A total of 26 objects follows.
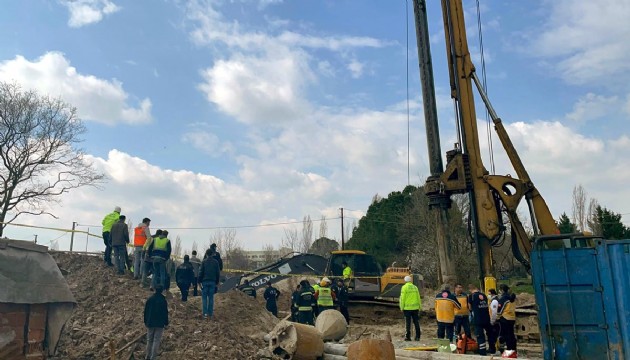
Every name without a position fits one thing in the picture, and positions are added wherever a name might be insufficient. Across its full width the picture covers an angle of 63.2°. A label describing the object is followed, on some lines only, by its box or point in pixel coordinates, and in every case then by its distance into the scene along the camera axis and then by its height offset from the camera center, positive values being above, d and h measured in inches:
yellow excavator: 769.6 +6.1
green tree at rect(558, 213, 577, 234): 1435.9 +142.7
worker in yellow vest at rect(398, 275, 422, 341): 537.3 -25.2
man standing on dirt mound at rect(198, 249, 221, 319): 501.4 +2.5
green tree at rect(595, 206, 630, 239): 1234.0 +115.4
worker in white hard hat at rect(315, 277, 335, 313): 589.6 -18.8
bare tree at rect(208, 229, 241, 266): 2790.4 +167.5
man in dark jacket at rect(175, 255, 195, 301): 558.3 +6.8
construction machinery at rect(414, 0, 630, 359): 314.7 +31.9
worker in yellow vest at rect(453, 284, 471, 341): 499.8 -34.1
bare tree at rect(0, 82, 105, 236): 1109.7 +297.1
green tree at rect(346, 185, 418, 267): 1550.2 +155.3
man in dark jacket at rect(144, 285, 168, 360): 392.5 -27.1
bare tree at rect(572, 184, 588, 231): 1898.6 +233.4
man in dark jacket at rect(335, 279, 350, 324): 663.8 -21.9
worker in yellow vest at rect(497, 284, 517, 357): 433.1 -34.4
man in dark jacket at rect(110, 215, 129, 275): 535.8 +45.1
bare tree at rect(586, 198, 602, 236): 1327.9 +140.2
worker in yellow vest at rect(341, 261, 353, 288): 769.3 +8.9
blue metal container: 309.1 -14.3
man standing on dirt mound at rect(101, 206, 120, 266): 553.9 +65.5
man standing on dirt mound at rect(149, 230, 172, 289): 506.9 +28.0
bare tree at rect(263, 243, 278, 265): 3115.2 +175.5
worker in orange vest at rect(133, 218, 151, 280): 530.0 +47.8
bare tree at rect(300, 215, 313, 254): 2818.4 +222.7
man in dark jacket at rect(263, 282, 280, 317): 661.3 -22.3
